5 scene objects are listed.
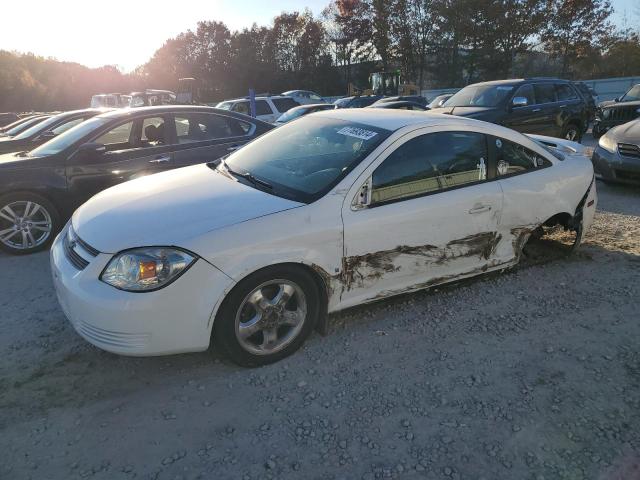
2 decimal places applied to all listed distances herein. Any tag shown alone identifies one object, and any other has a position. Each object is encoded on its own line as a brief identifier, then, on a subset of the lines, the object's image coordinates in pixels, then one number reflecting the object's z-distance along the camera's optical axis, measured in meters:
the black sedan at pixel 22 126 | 10.26
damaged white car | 2.65
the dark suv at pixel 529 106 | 9.44
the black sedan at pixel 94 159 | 5.27
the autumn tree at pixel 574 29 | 36.97
